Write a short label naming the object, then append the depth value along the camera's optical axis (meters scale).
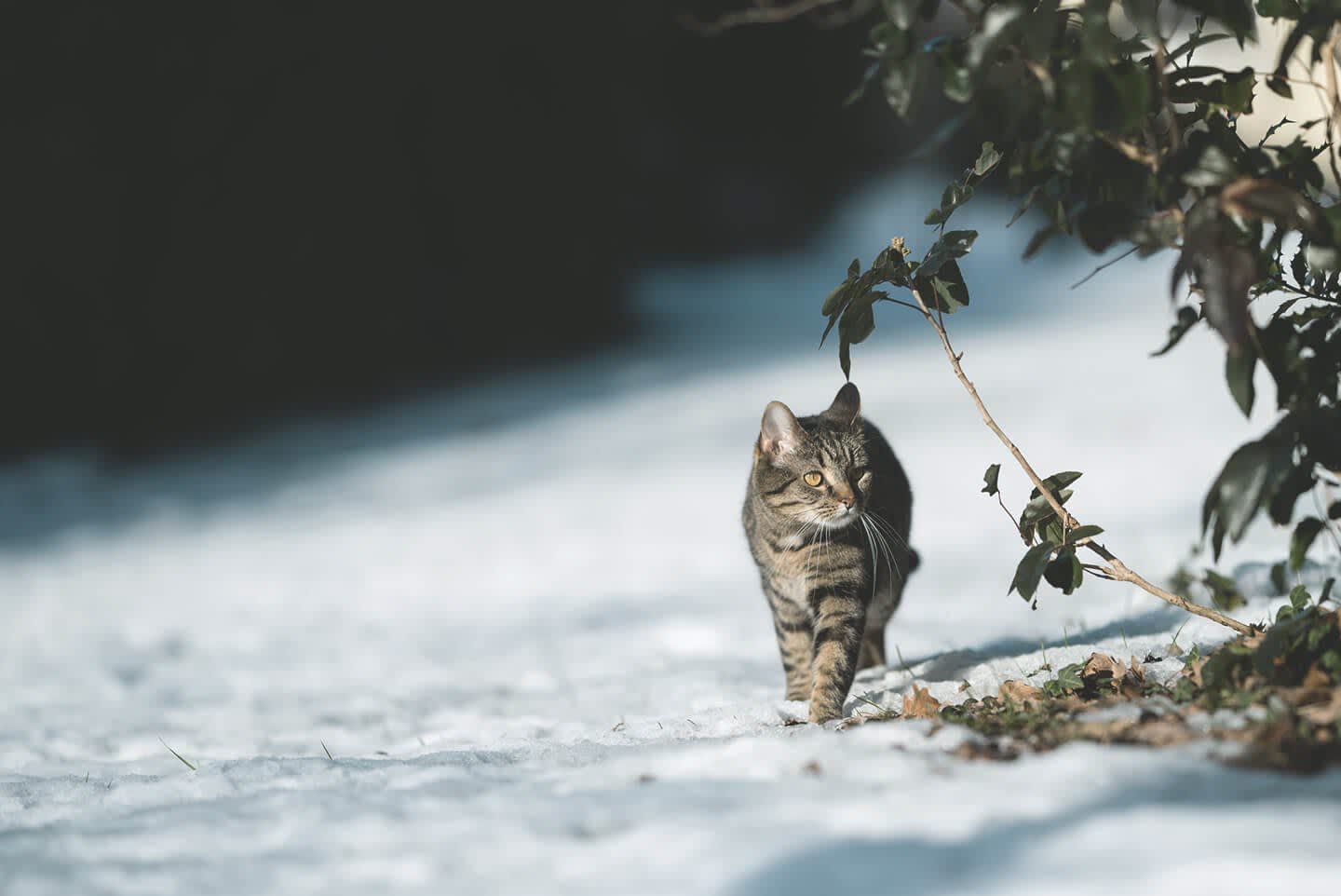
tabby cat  6.30
